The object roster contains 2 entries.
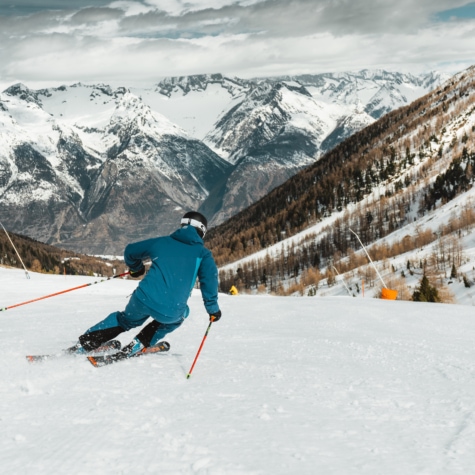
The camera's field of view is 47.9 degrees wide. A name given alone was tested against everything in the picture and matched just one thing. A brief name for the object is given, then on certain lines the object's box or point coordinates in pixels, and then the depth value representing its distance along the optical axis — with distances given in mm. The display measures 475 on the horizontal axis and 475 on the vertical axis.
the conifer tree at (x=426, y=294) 39938
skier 8297
